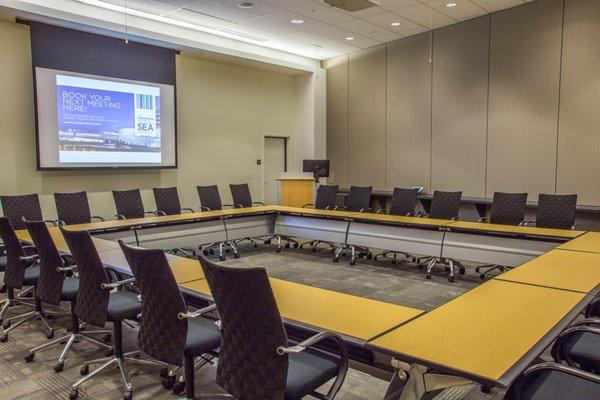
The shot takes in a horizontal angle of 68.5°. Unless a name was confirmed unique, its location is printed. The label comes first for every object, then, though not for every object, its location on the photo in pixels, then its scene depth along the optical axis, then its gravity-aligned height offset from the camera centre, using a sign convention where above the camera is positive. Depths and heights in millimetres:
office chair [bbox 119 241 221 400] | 2143 -751
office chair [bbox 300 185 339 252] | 7227 -462
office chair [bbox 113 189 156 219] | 6180 -468
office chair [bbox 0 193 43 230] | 5066 -442
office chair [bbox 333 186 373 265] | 6551 -499
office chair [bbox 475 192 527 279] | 5441 -479
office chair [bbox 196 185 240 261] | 6714 -534
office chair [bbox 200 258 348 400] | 1689 -708
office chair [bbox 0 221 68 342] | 3100 -841
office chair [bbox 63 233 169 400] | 2672 -869
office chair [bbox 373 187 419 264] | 6387 -473
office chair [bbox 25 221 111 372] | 3066 -819
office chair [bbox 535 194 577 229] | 5055 -465
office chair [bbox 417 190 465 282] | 5949 -482
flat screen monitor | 9079 +62
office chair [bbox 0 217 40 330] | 3479 -835
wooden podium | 8562 -382
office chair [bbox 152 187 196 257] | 6535 -476
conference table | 1566 -658
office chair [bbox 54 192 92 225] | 5562 -474
